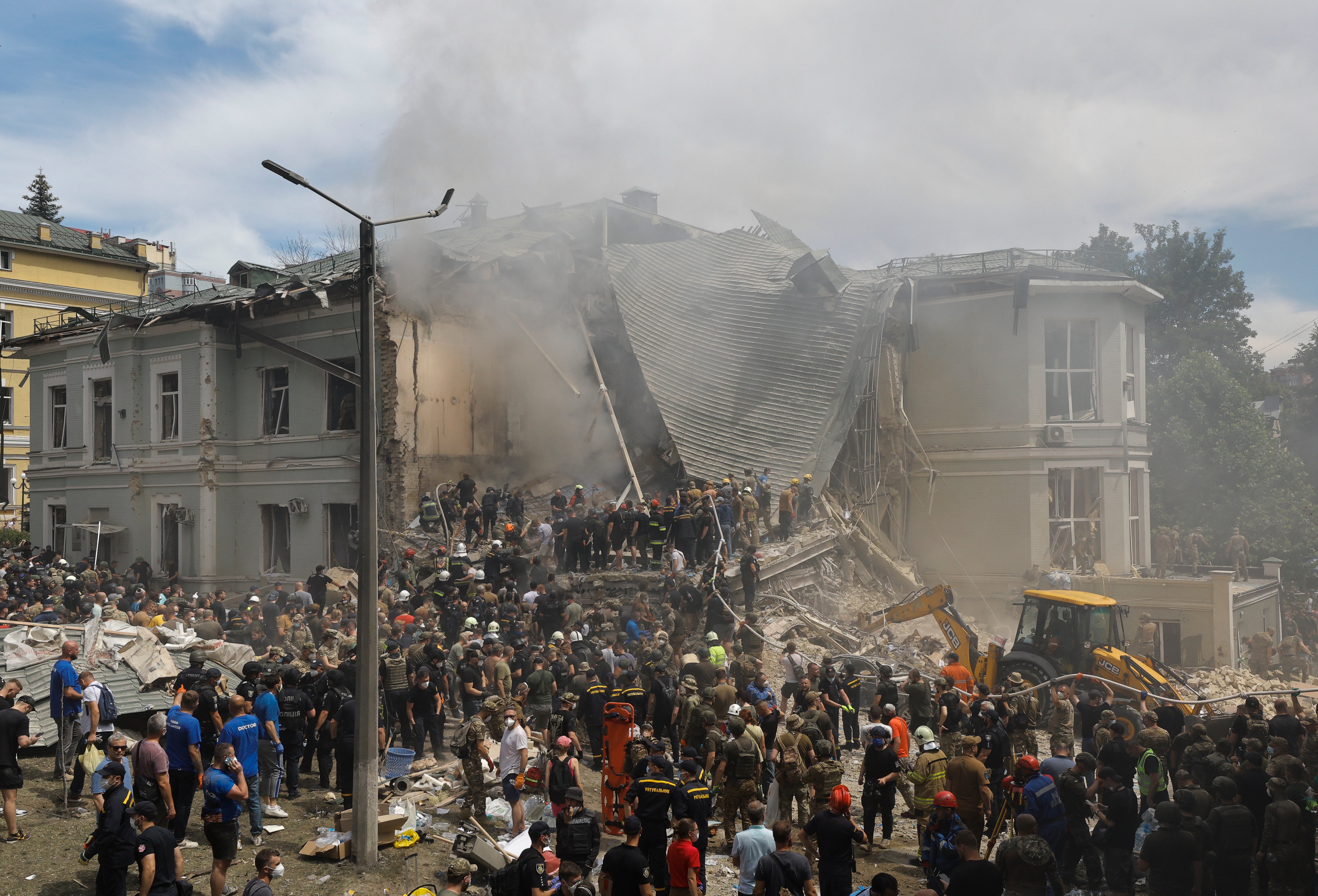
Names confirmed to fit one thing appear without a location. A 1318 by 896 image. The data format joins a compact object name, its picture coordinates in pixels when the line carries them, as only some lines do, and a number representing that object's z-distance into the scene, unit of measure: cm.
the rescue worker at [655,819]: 718
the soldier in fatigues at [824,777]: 798
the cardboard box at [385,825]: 870
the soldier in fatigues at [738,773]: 859
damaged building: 2173
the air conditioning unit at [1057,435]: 2208
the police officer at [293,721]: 977
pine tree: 5800
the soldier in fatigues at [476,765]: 933
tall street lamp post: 805
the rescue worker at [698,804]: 744
